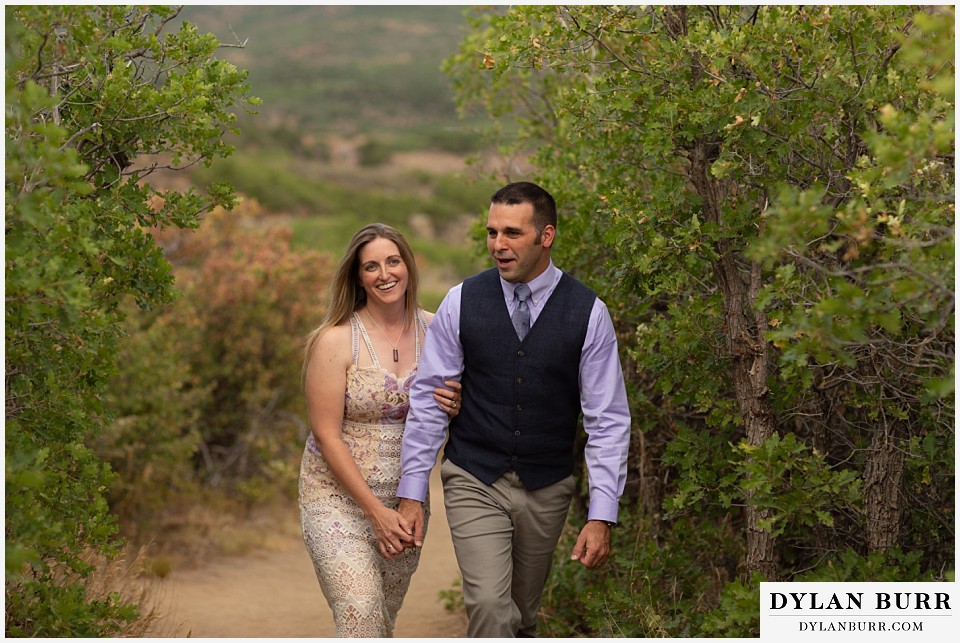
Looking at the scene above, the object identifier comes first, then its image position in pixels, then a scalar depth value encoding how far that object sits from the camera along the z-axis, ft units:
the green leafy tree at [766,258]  13.03
